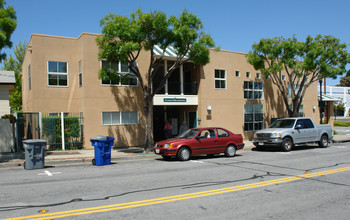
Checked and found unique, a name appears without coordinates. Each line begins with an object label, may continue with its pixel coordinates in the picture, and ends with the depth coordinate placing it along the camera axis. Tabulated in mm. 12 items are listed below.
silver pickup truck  15904
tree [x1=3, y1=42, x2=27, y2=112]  31223
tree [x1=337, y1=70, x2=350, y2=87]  84250
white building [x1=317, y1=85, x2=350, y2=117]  65438
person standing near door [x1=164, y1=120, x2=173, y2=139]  18234
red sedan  12516
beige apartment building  16688
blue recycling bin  11703
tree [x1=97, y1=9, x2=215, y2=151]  13766
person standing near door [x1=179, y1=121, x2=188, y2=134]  17906
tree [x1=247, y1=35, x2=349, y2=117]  19531
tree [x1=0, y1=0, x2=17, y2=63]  11812
